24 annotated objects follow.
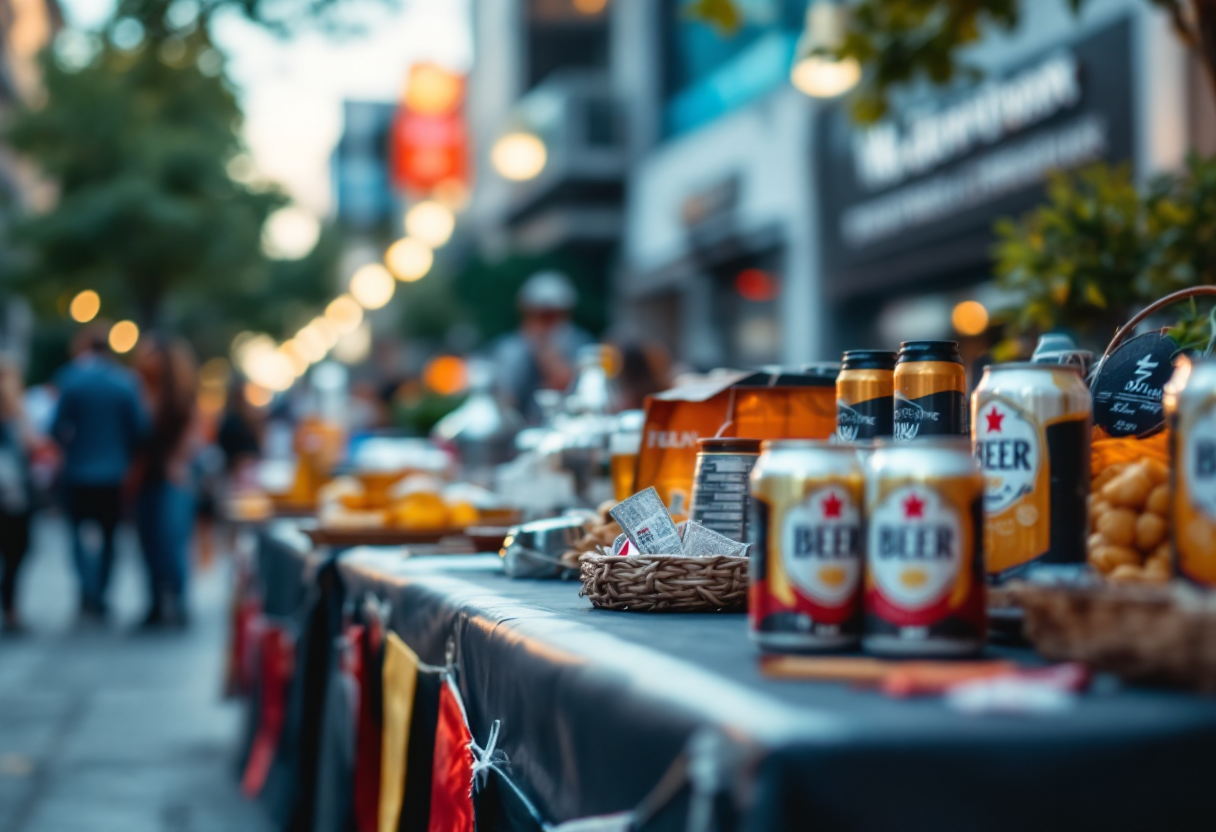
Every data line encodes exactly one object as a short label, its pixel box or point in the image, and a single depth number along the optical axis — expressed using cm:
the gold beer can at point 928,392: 157
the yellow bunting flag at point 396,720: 215
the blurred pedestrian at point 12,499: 853
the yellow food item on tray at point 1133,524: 140
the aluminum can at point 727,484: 187
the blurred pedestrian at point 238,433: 1183
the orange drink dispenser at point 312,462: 536
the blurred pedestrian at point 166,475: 880
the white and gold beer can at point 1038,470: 138
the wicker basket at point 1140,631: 104
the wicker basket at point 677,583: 168
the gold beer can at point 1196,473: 116
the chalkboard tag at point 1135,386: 168
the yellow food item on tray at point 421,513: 340
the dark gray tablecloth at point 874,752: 94
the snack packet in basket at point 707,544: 179
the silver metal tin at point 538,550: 229
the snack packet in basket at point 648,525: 182
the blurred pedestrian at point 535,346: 684
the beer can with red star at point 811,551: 127
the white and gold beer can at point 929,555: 123
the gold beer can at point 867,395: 165
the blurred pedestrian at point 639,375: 674
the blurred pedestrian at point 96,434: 877
